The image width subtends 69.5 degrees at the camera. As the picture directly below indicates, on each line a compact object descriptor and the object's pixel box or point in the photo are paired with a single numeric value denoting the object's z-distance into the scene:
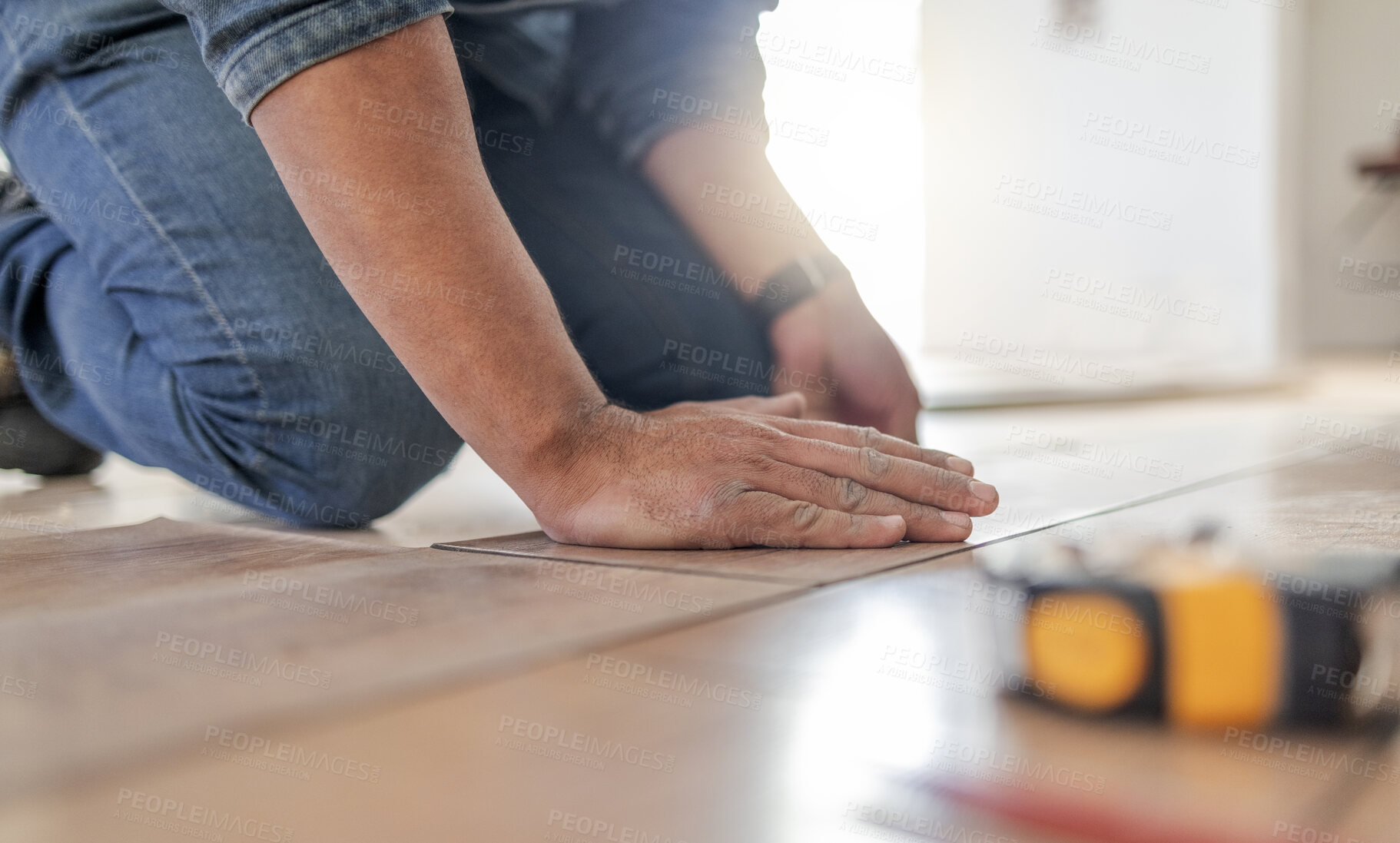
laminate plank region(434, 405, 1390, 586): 0.73
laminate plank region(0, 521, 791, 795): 0.46
